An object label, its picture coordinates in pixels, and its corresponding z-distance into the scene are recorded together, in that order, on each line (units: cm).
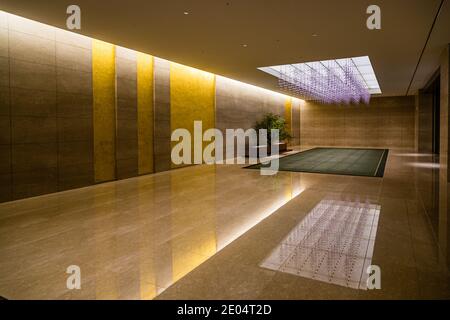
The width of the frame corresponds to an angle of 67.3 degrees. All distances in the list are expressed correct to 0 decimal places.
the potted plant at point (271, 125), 1859
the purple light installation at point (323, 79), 1408
